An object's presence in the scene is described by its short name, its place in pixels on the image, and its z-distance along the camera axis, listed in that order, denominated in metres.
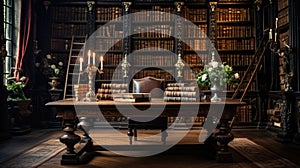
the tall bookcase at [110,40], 7.36
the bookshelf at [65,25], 7.38
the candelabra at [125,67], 7.13
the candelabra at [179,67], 7.08
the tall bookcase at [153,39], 7.36
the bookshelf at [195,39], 7.33
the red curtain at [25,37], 6.74
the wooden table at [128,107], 3.65
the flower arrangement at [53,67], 6.99
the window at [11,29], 6.74
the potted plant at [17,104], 6.06
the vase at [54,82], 6.91
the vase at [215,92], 3.95
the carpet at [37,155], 3.79
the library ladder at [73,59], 7.11
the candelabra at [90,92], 3.89
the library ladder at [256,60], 6.55
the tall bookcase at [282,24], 6.48
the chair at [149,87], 5.14
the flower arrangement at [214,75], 4.05
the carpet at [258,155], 3.83
